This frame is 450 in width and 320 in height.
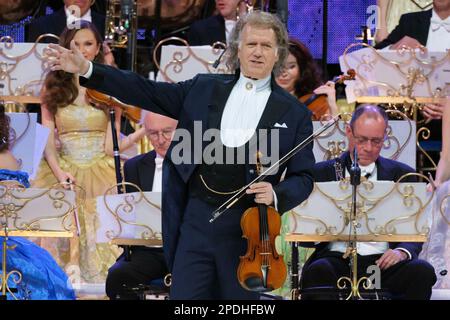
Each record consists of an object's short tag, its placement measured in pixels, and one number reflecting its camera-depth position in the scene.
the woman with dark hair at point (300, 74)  13.14
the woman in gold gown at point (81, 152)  12.70
